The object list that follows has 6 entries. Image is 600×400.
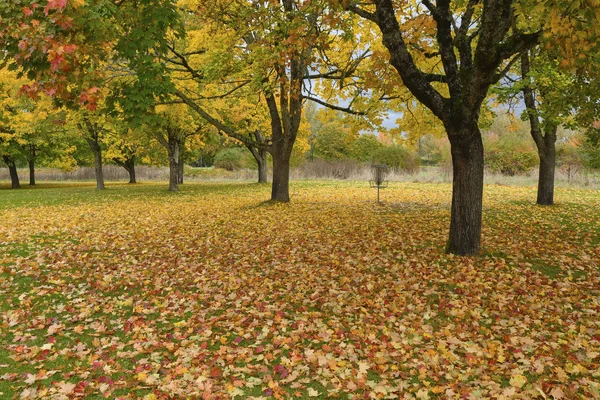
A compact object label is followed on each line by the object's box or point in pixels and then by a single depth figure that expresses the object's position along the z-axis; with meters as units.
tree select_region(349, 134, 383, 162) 42.50
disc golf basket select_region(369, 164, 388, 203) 16.01
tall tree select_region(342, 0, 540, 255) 6.09
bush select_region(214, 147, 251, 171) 54.42
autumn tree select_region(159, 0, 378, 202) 8.54
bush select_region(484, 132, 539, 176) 31.36
